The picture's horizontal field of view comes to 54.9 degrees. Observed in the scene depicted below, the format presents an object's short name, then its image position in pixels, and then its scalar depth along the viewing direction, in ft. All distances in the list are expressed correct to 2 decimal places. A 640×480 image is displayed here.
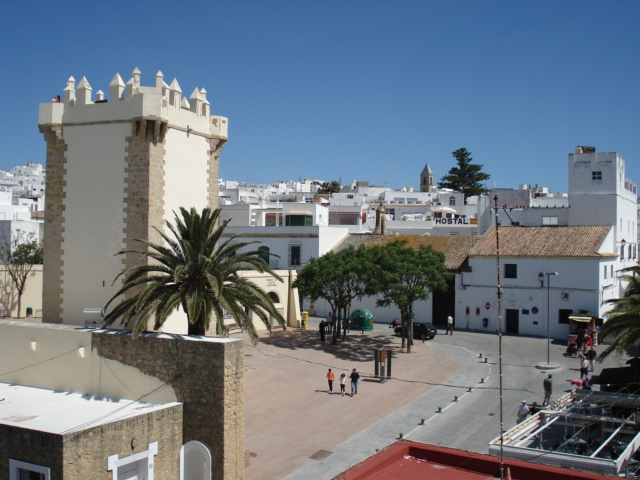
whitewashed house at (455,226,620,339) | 113.50
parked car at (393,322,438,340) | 113.39
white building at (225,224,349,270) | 141.79
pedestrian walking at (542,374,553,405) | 68.90
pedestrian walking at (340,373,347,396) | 75.38
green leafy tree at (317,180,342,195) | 357.82
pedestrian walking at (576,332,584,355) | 99.14
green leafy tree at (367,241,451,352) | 97.91
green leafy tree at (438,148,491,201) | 285.23
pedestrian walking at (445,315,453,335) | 118.21
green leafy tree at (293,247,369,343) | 101.91
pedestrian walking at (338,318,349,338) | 106.73
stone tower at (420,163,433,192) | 354.13
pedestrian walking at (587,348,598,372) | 86.38
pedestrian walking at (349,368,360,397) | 74.74
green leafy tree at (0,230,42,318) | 114.93
